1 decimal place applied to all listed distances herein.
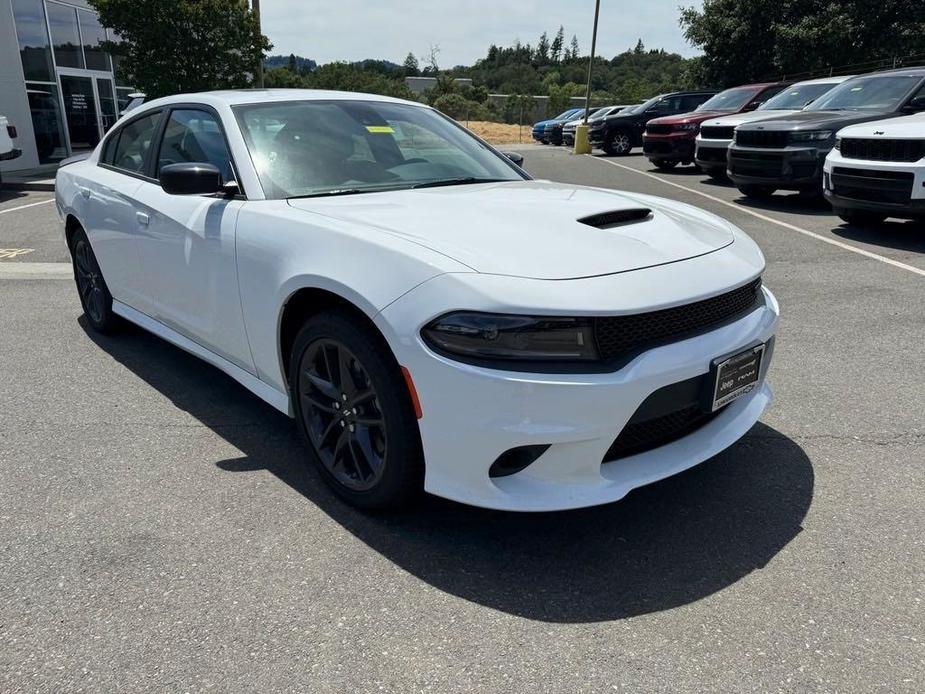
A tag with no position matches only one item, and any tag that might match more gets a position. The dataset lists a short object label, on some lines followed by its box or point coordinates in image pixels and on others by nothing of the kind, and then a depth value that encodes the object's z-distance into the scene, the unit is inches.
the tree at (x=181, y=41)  564.7
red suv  588.4
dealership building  606.5
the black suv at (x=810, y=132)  370.9
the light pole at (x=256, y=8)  604.9
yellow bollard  912.3
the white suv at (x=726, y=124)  486.6
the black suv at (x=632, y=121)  778.2
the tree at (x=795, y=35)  933.8
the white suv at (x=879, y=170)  276.7
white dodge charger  86.9
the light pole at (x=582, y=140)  912.3
